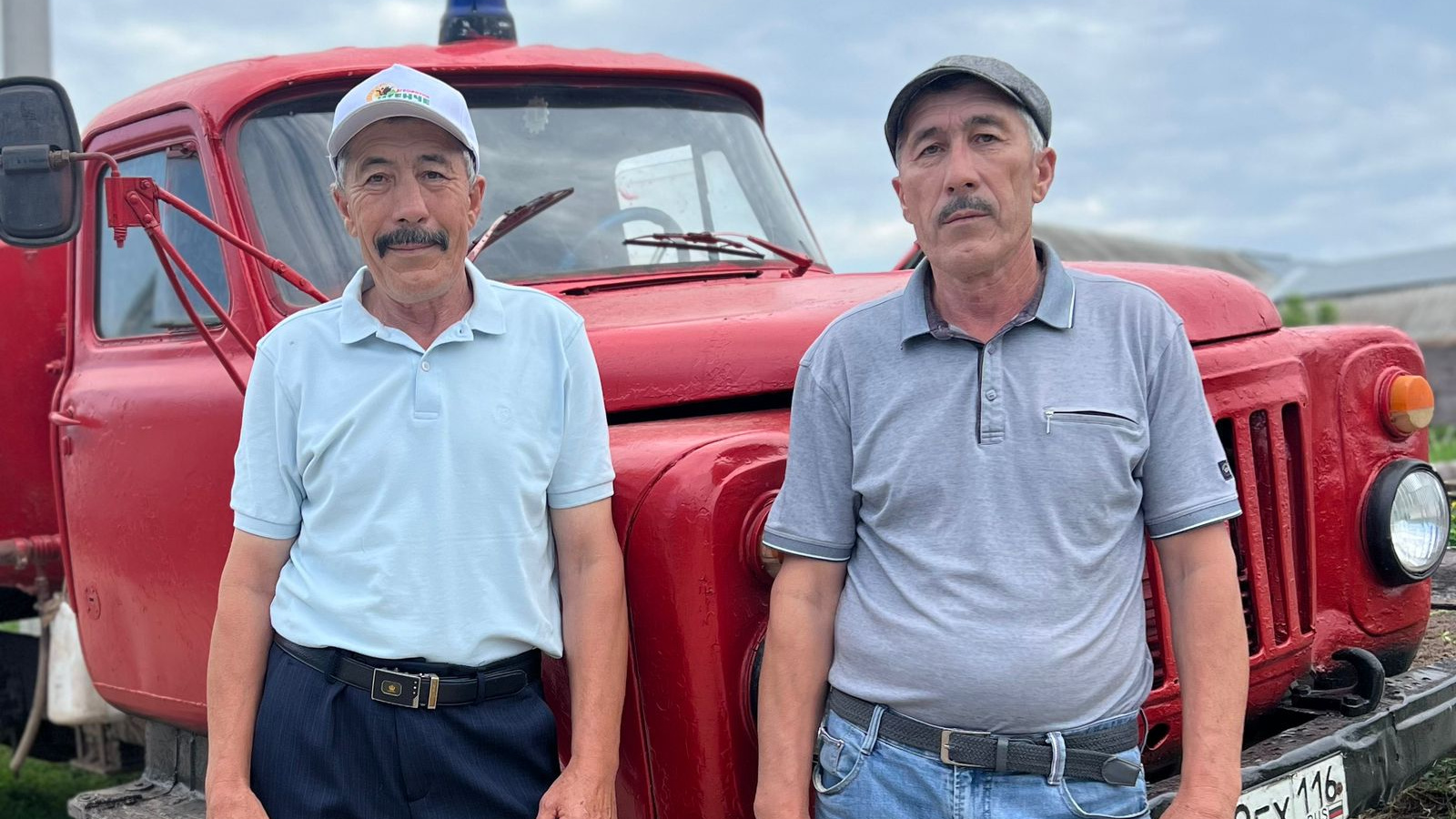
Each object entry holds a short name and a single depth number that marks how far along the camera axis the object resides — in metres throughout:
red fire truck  2.41
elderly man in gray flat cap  2.19
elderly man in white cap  2.31
